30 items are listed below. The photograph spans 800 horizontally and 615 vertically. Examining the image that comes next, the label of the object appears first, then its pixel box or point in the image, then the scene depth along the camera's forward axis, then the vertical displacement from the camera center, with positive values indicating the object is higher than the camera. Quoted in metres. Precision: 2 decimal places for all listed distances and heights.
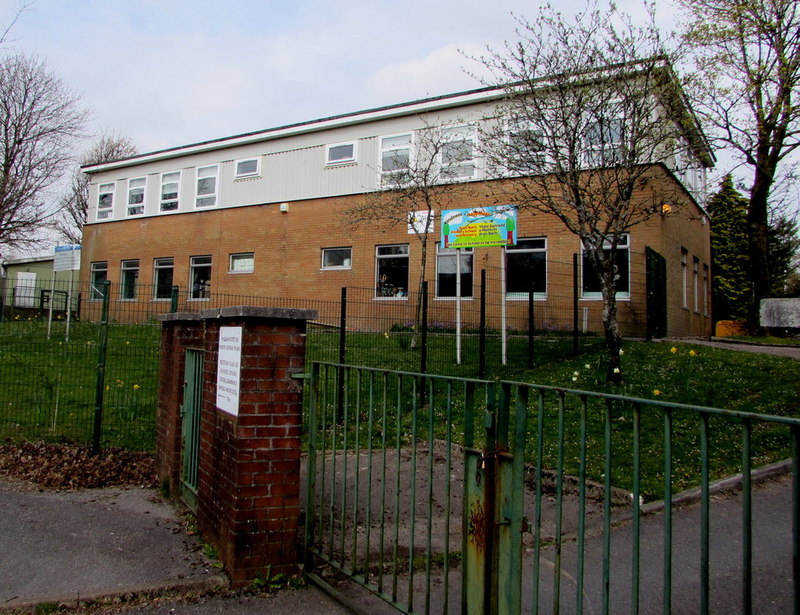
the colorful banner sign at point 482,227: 11.27 +2.03
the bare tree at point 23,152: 25.50 +7.53
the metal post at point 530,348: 10.73 -0.26
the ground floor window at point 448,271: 17.75 +1.82
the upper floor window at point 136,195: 25.73 +5.66
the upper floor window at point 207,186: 23.45 +5.57
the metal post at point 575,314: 11.39 +0.39
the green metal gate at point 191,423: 4.98 -0.81
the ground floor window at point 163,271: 24.00 +2.27
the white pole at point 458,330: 10.09 +0.04
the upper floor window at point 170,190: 24.62 +5.67
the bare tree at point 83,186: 41.50 +9.70
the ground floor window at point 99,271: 26.08 +2.40
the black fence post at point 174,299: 7.71 +0.37
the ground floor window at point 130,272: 24.77 +2.28
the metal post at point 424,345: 8.47 -0.18
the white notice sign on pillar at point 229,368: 3.90 -0.27
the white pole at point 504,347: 10.92 -0.25
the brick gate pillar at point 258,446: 3.73 -0.75
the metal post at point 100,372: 6.74 -0.52
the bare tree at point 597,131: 9.17 +3.26
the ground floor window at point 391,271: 18.78 +1.91
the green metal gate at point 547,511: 2.24 -1.27
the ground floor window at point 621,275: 15.19 +1.54
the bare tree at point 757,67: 10.21 +4.75
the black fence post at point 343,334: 8.23 -0.05
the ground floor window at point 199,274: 22.95 +2.09
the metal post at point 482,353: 8.80 -0.29
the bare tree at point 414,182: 14.83 +3.88
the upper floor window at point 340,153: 20.41 +6.07
